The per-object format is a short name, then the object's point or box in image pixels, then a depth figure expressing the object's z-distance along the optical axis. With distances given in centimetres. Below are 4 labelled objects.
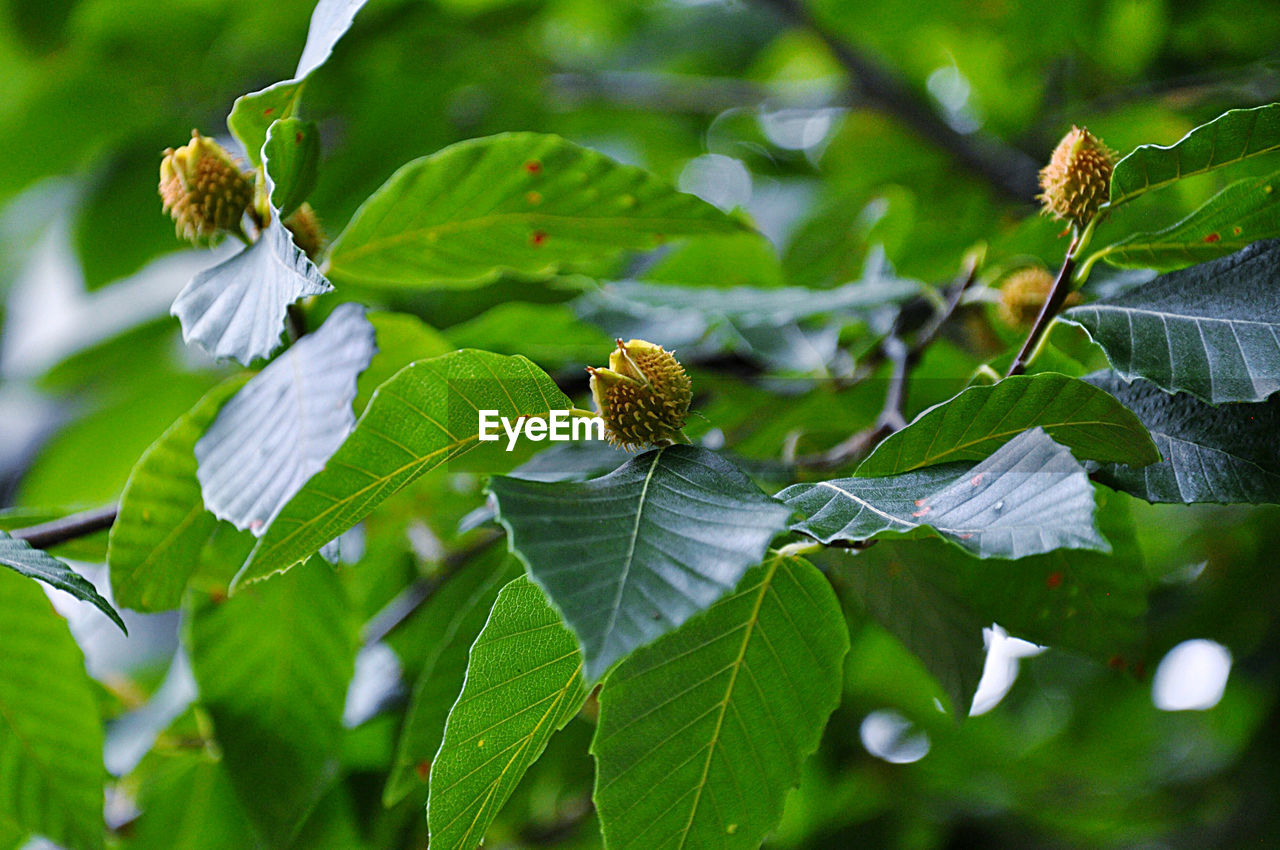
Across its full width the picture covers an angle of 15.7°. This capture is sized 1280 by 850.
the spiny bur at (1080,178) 90
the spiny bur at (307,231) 95
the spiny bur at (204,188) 93
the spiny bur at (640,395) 88
